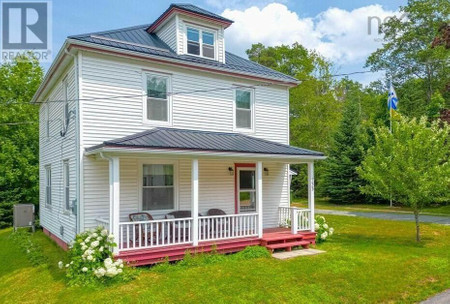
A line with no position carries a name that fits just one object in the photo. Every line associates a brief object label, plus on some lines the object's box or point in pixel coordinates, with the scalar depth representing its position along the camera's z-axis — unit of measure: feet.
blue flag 72.54
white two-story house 29.53
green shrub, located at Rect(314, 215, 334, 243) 36.94
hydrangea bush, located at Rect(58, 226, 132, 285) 23.25
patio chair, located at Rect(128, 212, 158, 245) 29.69
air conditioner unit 46.65
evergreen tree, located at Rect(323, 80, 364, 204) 85.30
